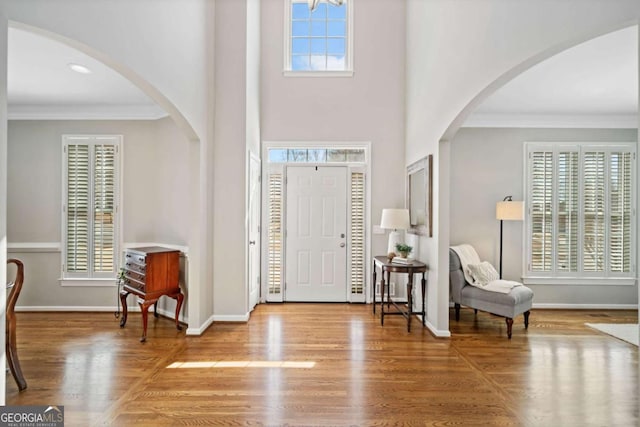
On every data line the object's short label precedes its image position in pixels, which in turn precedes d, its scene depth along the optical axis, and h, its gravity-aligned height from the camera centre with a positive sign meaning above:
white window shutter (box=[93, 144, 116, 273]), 4.77 +0.12
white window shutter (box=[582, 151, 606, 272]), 5.06 +0.17
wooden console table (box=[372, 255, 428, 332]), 4.08 -0.64
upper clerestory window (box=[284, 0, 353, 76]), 5.48 +2.86
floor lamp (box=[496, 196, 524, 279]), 4.73 +0.12
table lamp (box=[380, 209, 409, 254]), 4.49 -0.02
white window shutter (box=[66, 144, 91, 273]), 4.78 +0.07
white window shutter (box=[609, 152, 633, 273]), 5.04 +0.17
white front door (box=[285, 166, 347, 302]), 5.39 -0.44
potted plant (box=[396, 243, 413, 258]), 4.39 -0.40
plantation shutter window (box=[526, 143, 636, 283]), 5.05 +0.14
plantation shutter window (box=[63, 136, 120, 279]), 4.77 +0.08
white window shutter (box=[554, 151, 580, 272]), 5.09 +0.11
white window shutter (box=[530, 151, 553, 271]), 5.11 +0.14
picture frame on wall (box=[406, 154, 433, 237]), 4.07 +0.29
